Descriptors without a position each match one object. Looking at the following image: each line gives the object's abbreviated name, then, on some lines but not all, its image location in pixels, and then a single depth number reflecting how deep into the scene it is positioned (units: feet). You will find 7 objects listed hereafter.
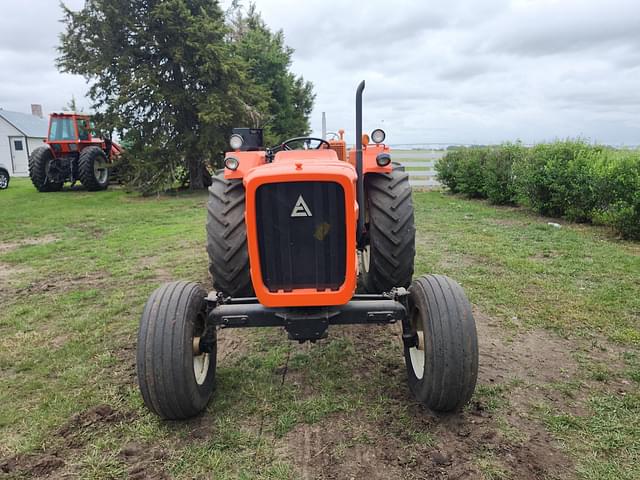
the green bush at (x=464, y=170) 41.96
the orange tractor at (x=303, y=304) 9.05
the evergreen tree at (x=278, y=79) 72.74
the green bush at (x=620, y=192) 24.17
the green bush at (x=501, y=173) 37.27
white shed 112.06
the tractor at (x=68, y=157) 52.08
